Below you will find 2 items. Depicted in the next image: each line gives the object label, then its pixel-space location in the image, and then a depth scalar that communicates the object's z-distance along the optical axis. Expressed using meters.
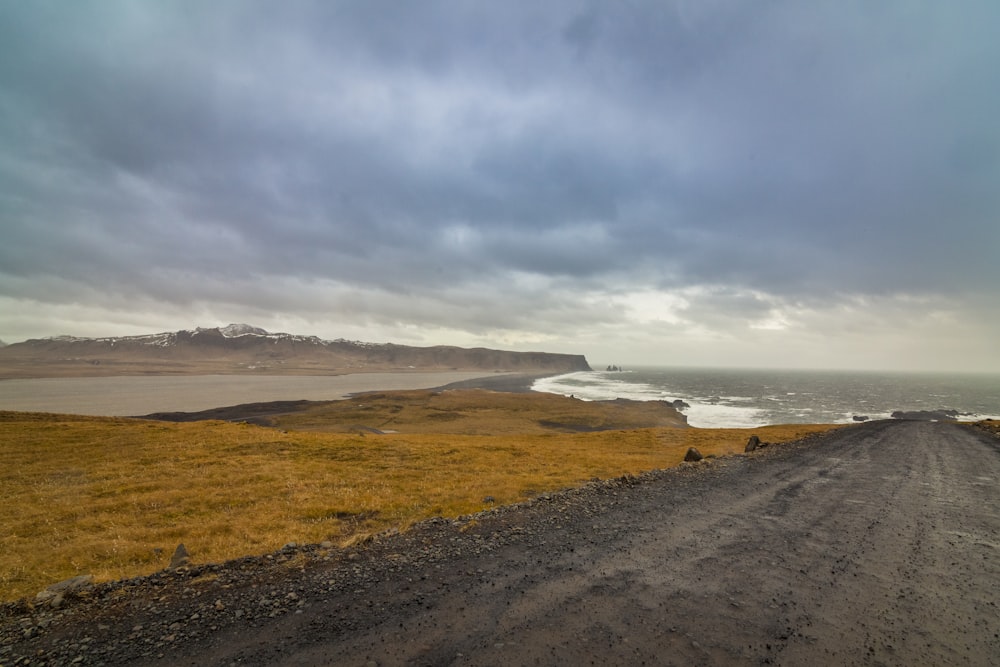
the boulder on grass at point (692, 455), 21.83
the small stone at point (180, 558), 9.21
